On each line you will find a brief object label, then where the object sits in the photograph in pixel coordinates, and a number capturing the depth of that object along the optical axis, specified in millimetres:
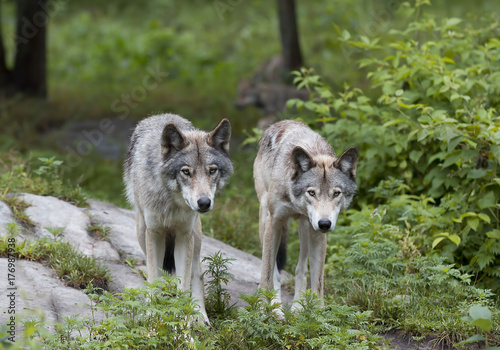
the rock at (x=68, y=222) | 13281
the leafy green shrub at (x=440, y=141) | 13406
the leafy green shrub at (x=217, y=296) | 11273
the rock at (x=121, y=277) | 12203
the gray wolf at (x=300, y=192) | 10898
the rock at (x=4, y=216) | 12627
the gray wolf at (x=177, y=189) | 10477
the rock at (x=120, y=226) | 13937
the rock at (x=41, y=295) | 10031
